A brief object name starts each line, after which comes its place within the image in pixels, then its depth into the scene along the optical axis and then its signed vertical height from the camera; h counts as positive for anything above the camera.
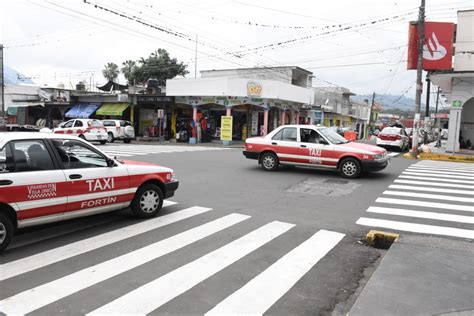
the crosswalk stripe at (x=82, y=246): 4.77 -1.78
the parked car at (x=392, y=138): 26.01 -0.42
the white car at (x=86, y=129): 25.64 -0.62
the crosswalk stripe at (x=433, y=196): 9.51 -1.55
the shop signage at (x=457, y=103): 22.49 +1.75
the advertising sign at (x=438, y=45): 23.70 +5.31
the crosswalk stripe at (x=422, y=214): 7.61 -1.62
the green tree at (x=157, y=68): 55.50 +7.63
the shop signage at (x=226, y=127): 30.54 -0.15
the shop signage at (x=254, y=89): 29.86 +2.81
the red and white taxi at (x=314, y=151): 12.14 -0.72
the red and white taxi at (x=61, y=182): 5.14 -0.92
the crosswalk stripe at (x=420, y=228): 6.68 -1.67
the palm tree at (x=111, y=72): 66.62 +8.19
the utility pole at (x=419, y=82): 20.27 +2.66
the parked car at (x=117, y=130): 30.00 -0.69
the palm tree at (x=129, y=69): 56.57 +7.65
